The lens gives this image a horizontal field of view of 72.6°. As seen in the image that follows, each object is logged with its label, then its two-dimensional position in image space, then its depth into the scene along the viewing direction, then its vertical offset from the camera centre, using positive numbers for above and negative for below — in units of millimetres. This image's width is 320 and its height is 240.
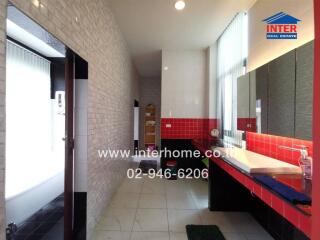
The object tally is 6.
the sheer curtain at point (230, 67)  3457 +956
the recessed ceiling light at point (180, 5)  3097 +1663
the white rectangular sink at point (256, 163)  1865 -420
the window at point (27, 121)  2713 -21
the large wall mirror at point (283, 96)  1688 +230
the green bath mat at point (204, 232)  2408 -1296
